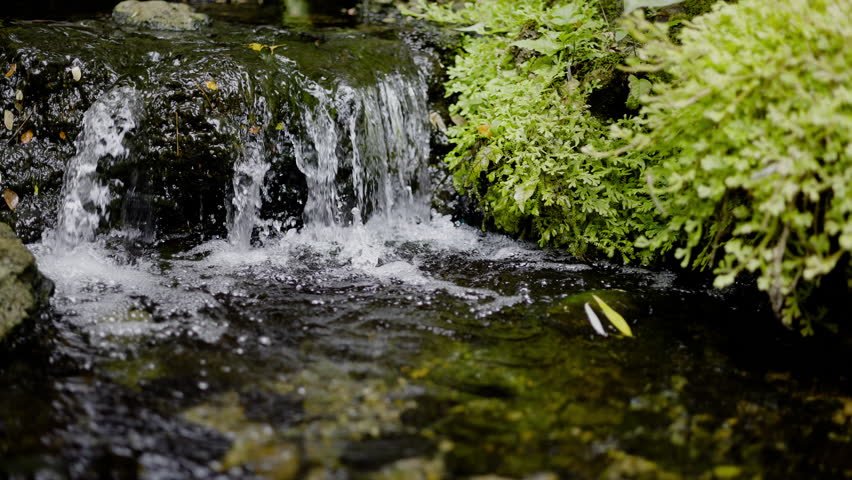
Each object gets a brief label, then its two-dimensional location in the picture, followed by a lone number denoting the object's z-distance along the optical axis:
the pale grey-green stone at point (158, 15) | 6.08
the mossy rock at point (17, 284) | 2.74
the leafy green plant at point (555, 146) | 4.01
